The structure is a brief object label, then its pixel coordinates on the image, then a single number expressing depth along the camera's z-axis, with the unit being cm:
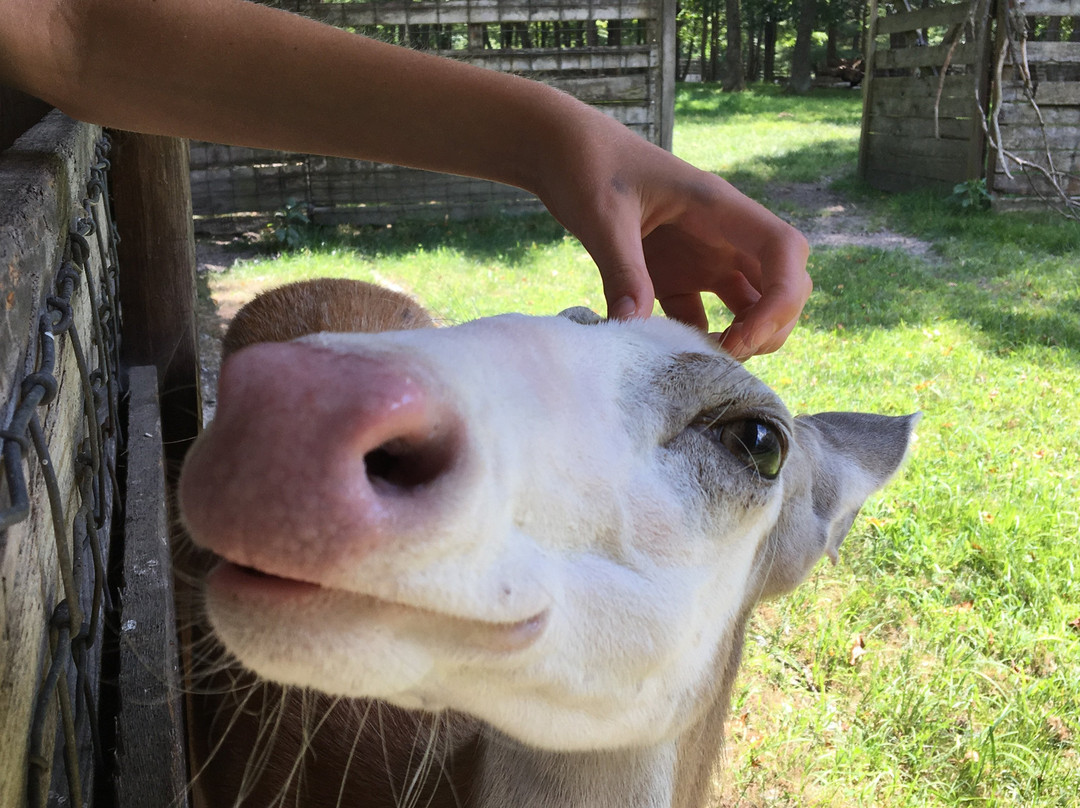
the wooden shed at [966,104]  961
